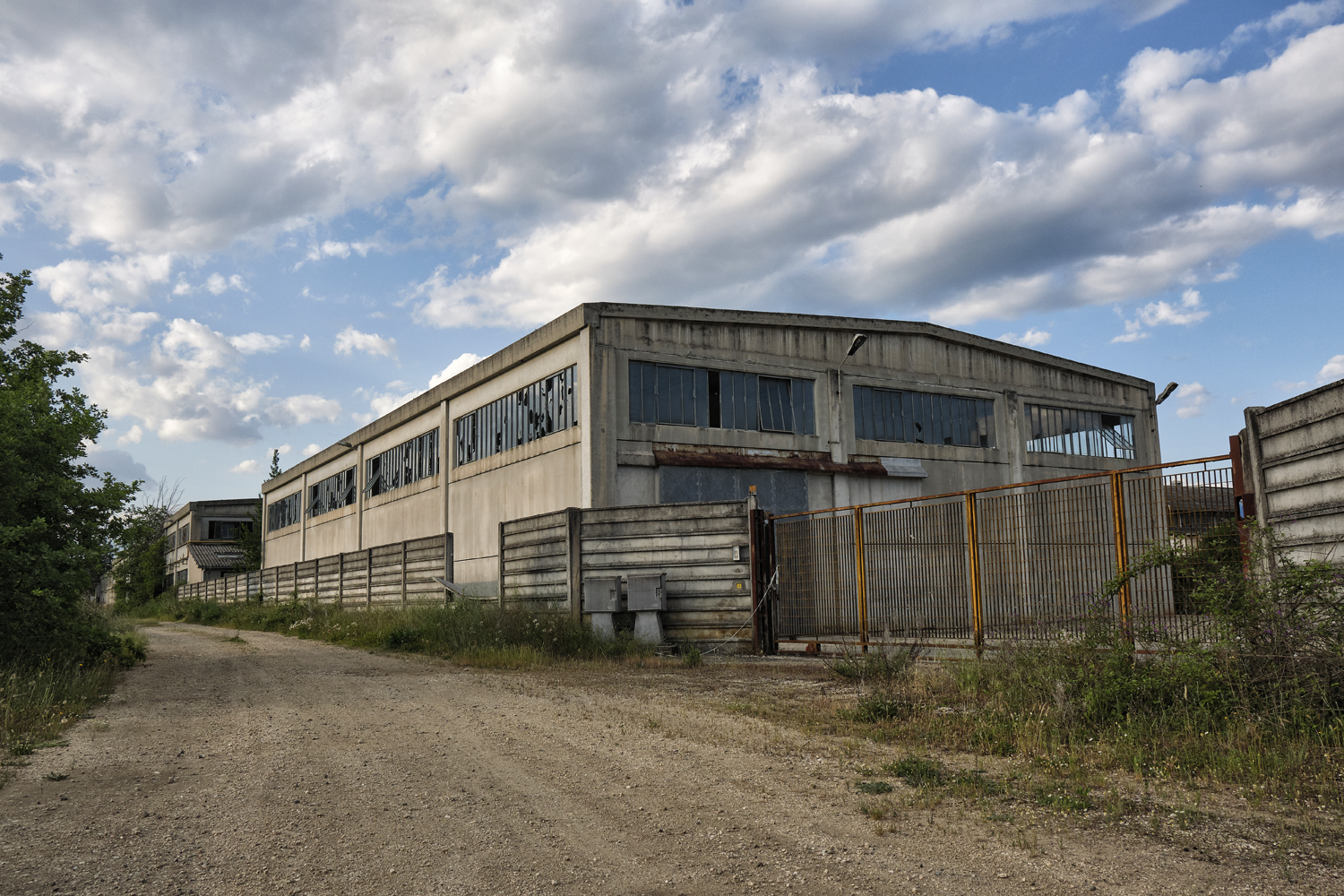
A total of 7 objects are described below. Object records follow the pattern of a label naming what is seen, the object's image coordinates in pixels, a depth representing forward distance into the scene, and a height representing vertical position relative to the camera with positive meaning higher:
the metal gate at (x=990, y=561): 8.09 -0.12
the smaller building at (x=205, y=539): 60.19 +2.67
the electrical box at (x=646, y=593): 14.33 -0.49
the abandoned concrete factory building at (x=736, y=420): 19.67 +3.48
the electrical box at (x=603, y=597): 14.54 -0.53
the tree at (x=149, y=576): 58.04 +0.20
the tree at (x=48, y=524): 9.97 +0.73
